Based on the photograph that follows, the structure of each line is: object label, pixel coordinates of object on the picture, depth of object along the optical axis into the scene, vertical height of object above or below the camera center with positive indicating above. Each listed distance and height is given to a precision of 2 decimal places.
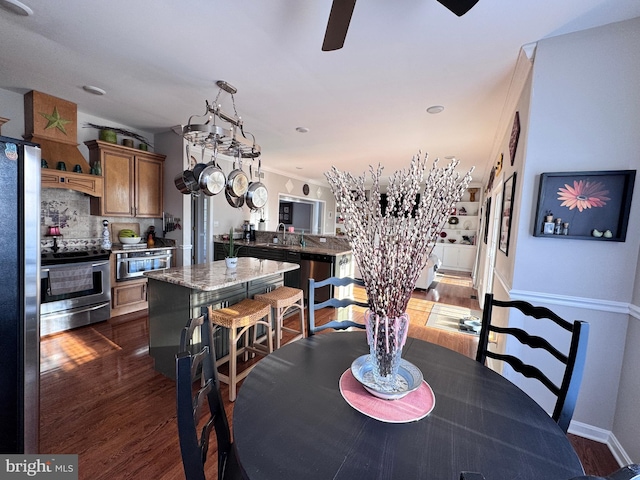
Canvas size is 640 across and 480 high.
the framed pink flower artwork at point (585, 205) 1.54 +0.20
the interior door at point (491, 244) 3.57 -0.17
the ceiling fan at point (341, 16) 1.16 +0.95
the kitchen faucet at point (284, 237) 5.04 -0.29
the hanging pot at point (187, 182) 2.30 +0.30
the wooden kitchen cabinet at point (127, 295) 3.37 -1.07
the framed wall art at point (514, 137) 2.16 +0.81
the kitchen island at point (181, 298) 2.05 -0.66
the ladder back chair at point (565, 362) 0.98 -0.49
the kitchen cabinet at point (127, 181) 3.45 +0.45
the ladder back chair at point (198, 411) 0.69 -0.58
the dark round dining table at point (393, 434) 0.67 -0.60
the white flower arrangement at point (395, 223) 0.81 +0.01
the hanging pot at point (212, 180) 2.23 +0.32
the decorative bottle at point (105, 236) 3.54 -0.32
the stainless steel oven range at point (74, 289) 2.79 -0.87
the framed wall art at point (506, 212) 2.14 +0.19
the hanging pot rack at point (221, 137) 1.91 +0.63
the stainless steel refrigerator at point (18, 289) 1.11 -0.35
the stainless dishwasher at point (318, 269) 4.07 -0.71
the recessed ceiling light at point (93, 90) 2.63 +1.21
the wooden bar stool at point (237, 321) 1.95 -0.76
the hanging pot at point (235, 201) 2.54 +0.18
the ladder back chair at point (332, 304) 1.53 -0.47
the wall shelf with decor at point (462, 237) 7.50 -0.17
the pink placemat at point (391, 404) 0.85 -0.60
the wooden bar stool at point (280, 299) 2.34 -0.70
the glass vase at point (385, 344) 0.91 -0.41
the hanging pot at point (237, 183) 2.42 +0.33
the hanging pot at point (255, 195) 2.61 +0.24
